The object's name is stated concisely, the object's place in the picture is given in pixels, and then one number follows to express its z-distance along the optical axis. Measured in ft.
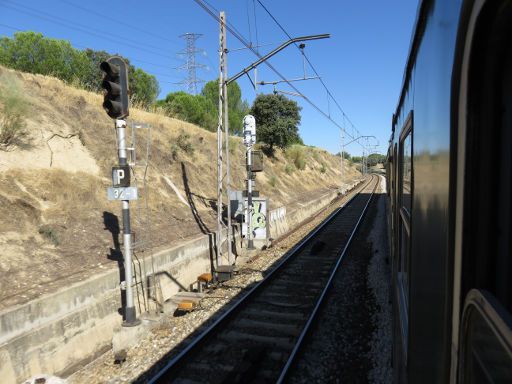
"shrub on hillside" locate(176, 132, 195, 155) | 67.10
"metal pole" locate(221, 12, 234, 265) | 35.53
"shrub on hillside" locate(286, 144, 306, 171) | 136.98
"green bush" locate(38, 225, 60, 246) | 29.78
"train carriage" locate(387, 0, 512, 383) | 3.66
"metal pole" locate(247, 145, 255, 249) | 43.42
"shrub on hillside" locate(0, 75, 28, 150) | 35.81
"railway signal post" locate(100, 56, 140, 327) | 22.49
